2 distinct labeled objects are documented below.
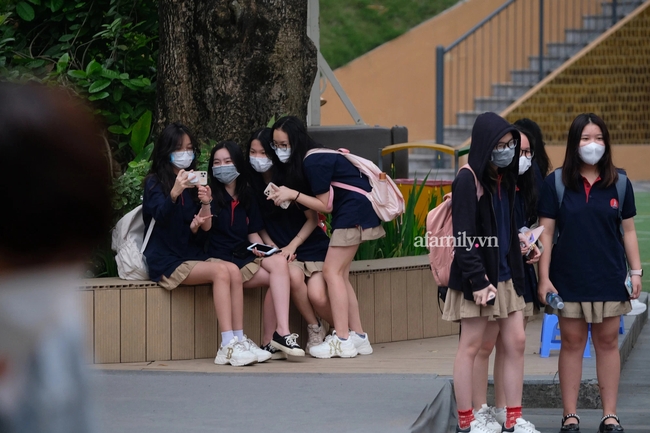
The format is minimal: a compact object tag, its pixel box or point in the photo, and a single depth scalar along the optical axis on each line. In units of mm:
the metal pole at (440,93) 35741
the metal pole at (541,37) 36690
